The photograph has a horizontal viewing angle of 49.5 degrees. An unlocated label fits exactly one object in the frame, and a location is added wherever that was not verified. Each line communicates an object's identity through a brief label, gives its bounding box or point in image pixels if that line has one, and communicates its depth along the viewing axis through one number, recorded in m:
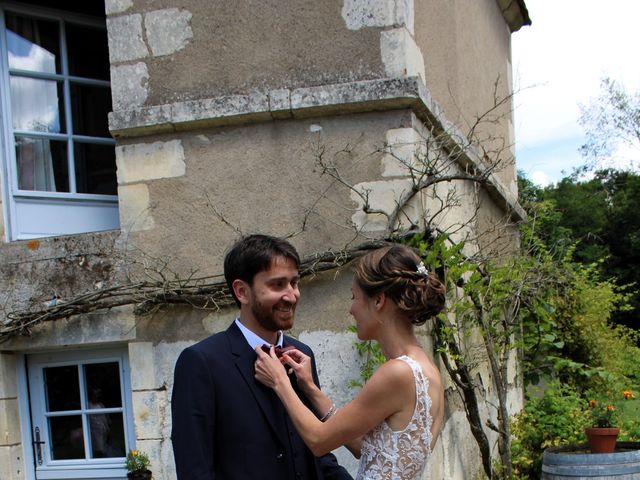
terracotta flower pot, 4.08
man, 2.08
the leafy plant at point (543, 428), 5.06
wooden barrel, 3.90
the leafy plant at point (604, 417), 4.19
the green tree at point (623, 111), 25.03
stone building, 3.74
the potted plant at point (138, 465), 3.86
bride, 2.06
